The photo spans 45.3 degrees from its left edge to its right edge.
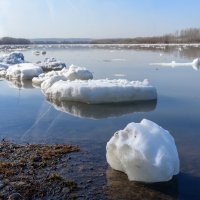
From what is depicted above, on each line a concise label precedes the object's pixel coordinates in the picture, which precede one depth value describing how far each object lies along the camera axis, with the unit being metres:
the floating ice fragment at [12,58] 19.68
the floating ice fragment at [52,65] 16.88
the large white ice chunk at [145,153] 3.75
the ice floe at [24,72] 13.53
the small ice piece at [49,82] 10.01
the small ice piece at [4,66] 16.95
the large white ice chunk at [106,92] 8.08
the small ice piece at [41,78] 11.95
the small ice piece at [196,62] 16.09
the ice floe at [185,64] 15.87
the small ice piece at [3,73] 15.05
